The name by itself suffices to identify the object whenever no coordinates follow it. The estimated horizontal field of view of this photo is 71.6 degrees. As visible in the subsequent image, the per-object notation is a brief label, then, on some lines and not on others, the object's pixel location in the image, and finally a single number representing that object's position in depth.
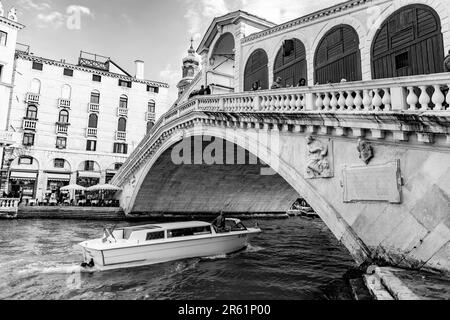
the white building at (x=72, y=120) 28.64
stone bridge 5.39
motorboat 9.66
